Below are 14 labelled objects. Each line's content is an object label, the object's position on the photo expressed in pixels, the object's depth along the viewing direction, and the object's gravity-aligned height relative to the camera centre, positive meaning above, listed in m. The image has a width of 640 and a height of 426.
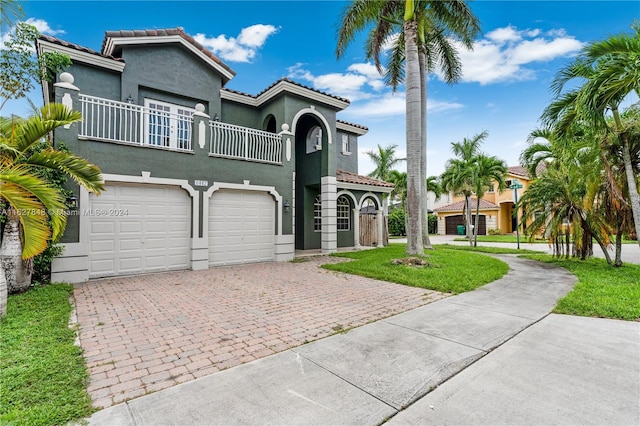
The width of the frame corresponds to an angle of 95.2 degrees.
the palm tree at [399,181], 27.30 +3.63
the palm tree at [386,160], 28.50 +5.80
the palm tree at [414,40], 10.78 +8.38
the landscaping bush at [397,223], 30.62 -0.39
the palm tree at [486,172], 18.84 +3.03
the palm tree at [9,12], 6.21 +4.68
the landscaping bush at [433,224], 34.94 -0.61
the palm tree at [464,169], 19.91 +3.57
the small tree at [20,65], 7.35 +4.17
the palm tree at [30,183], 5.28 +0.78
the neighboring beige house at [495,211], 29.34 +0.76
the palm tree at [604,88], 7.25 +3.46
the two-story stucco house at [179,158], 8.55 +2.20
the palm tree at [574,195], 9.62 +0.77
